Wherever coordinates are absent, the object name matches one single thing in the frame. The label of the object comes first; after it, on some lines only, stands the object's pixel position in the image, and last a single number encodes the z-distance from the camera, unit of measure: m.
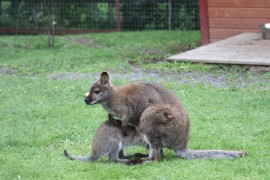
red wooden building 21.95
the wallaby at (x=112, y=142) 11.18
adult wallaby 10.98
